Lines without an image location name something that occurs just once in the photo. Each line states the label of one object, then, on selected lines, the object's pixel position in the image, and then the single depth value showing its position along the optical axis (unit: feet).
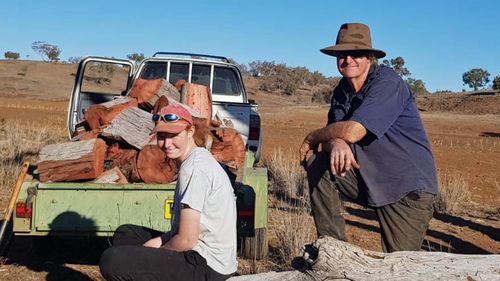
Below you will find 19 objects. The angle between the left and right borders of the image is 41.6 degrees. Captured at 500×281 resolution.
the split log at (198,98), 22.77
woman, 11.28
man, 12.28
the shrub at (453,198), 27.96
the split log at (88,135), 18.78
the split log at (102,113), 19.92
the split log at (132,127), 18.21
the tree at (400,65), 180.96
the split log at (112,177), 16.83
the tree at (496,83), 145.48
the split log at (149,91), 21.79
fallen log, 10.49
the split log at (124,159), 17.58
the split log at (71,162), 16.46
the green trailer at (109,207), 15.57
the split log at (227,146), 20.53
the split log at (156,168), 17.25
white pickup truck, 27.14
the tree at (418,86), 172.94
